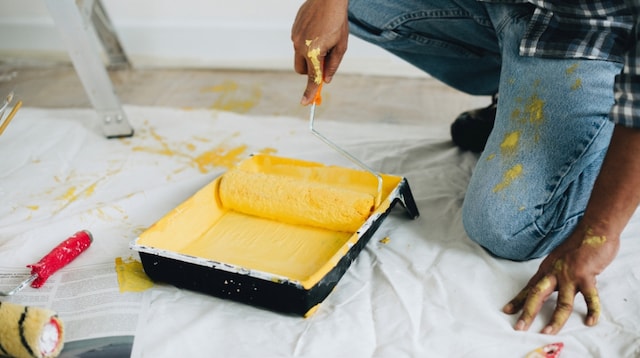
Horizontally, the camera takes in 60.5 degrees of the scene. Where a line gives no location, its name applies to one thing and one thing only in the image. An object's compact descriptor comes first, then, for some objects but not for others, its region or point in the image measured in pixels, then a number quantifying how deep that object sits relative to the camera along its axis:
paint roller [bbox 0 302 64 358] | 0.67
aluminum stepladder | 1.23
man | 0.75
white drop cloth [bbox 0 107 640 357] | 0.76
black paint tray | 0.78
